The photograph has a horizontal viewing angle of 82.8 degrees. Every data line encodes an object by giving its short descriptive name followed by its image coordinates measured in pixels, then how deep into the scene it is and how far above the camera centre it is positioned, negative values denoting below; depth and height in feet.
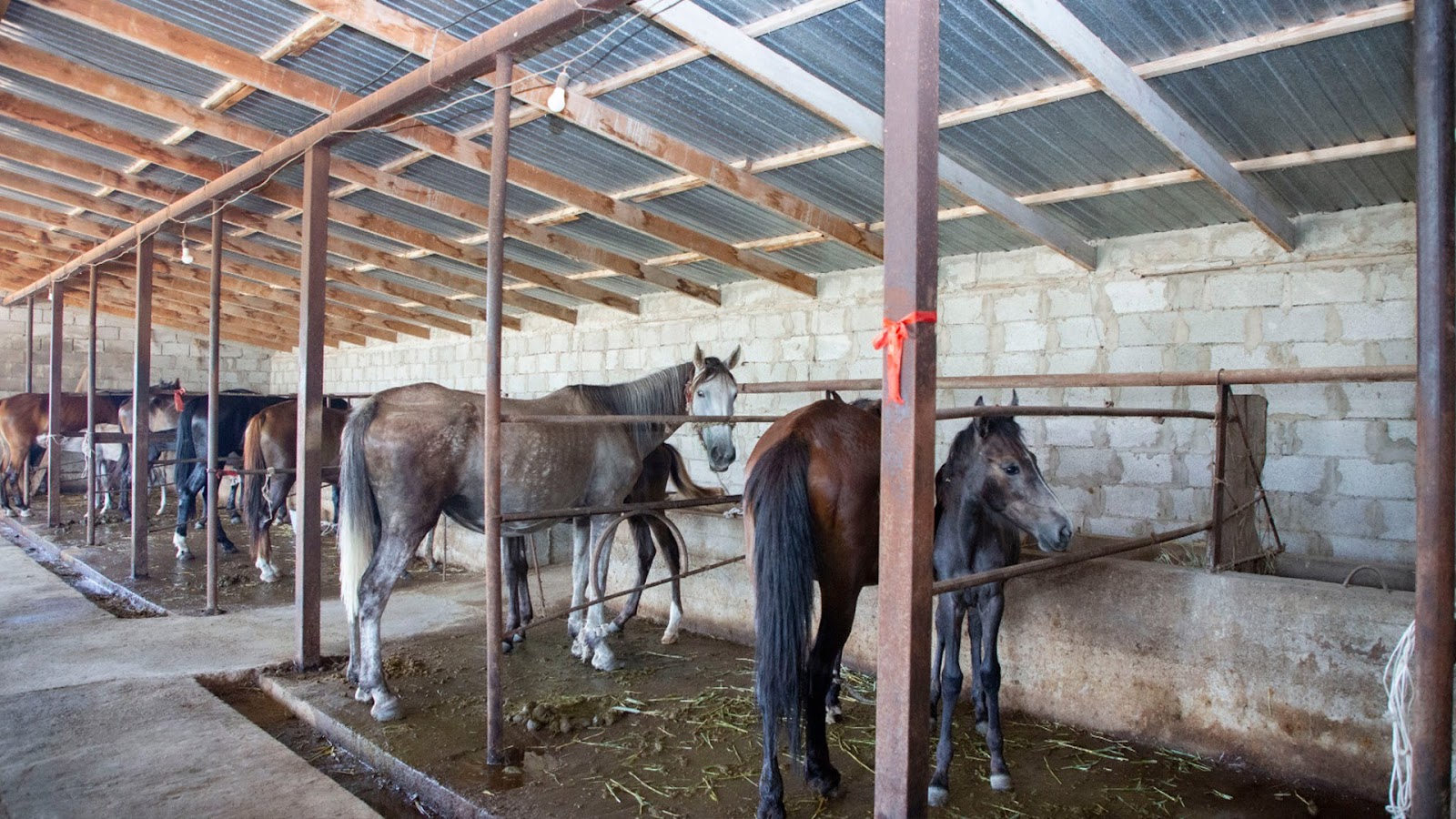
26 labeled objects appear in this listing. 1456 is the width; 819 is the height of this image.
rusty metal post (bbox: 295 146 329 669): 15.16 -0.08
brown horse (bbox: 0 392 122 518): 36.70 -0.93
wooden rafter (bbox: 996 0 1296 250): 11.51 +4.98
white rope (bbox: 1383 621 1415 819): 6.44 -2.33
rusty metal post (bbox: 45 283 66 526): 30.94 +0.28
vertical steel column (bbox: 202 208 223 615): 18.92 +0.12
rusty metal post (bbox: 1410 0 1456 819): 5.93 +0.03
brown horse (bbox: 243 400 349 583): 24.02 -1.45
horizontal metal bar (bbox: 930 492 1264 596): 7.14 -1.67
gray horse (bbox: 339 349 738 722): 13.79 -1.14
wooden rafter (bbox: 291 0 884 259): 13.80 +5.56
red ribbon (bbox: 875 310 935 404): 6.39 +0.56
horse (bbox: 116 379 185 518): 36.04 -0.63
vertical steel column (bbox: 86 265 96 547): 27.43 -0.49
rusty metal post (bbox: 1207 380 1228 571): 11.86 -0.70
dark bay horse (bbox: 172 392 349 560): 28.12 -1.03
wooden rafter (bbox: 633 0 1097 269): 12.59 +5.58
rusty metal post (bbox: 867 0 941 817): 6.39 -0.08
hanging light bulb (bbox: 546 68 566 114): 13.11 +5.02
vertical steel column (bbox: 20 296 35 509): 37.86 +1.37
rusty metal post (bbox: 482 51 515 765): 11.26 -0.05
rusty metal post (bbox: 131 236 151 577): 22.99 -0.59
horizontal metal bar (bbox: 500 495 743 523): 11.76 -1.55
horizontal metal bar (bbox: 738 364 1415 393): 10.27 +0.53
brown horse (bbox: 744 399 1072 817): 9.34 -1.37
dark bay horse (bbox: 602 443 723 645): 17.42 -2.21
